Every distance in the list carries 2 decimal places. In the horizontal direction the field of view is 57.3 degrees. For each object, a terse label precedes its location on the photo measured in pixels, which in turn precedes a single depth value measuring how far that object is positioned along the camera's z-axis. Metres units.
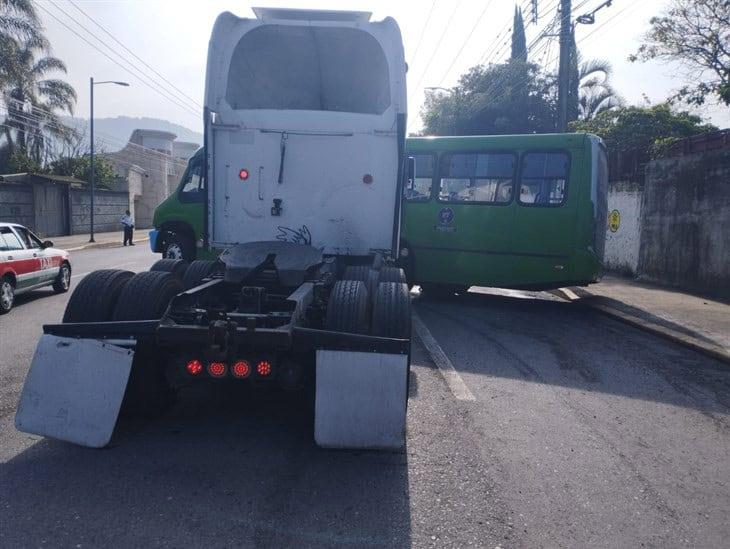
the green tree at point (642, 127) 21.64
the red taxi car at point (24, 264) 10.70
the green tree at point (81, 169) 42.69
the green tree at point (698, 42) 19.41
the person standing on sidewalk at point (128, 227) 29.30
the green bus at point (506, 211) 11.66
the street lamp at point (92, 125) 30.84
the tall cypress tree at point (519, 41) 36.72
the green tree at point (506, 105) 31.69
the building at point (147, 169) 49.34
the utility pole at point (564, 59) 16.80
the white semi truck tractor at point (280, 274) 4.34
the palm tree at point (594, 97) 33.47
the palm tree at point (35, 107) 37.31
